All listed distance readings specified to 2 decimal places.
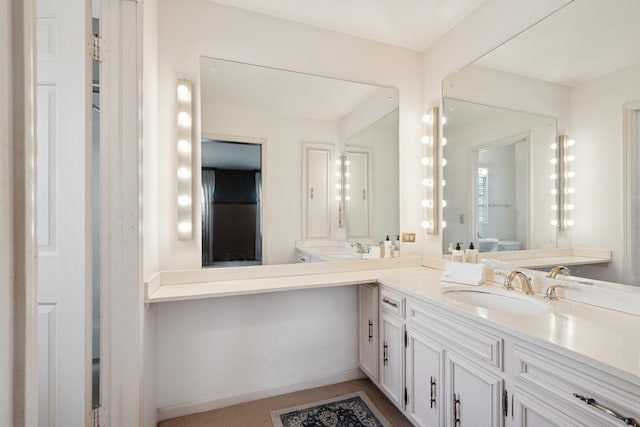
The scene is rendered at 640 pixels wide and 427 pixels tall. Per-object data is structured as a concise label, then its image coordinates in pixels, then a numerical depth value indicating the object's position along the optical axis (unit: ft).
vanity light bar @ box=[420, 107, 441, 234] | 7.63
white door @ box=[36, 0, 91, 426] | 4.57
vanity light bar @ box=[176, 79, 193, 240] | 5.97
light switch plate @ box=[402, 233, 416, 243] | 8.00
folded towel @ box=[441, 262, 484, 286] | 5.81
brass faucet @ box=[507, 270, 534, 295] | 5.10
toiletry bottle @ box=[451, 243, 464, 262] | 6.64
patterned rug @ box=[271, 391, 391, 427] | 5.79
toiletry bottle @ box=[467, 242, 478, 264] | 6.60
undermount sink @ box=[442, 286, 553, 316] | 4.71
